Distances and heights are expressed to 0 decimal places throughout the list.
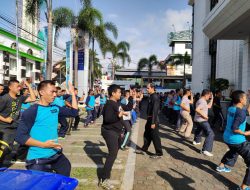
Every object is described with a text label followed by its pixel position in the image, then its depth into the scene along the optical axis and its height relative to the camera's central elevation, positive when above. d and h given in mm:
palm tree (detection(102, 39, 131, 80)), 27276 +5161
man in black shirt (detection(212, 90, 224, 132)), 8076 -785
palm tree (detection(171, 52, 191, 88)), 28382 +4595
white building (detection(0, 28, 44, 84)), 15968 +2953
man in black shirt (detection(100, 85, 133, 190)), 3365 -699
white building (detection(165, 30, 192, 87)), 43948 +11255
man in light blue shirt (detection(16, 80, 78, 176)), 2171 -537
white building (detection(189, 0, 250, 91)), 7522 +2847
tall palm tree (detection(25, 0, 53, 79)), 10249 +4152
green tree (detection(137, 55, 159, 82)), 32587 +4658
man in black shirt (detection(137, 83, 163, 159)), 4741 -791
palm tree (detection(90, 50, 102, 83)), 31742 +3454
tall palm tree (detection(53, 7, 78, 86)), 14790 +5480
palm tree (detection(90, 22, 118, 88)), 17594 +5285
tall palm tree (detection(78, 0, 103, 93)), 15989 +5619
